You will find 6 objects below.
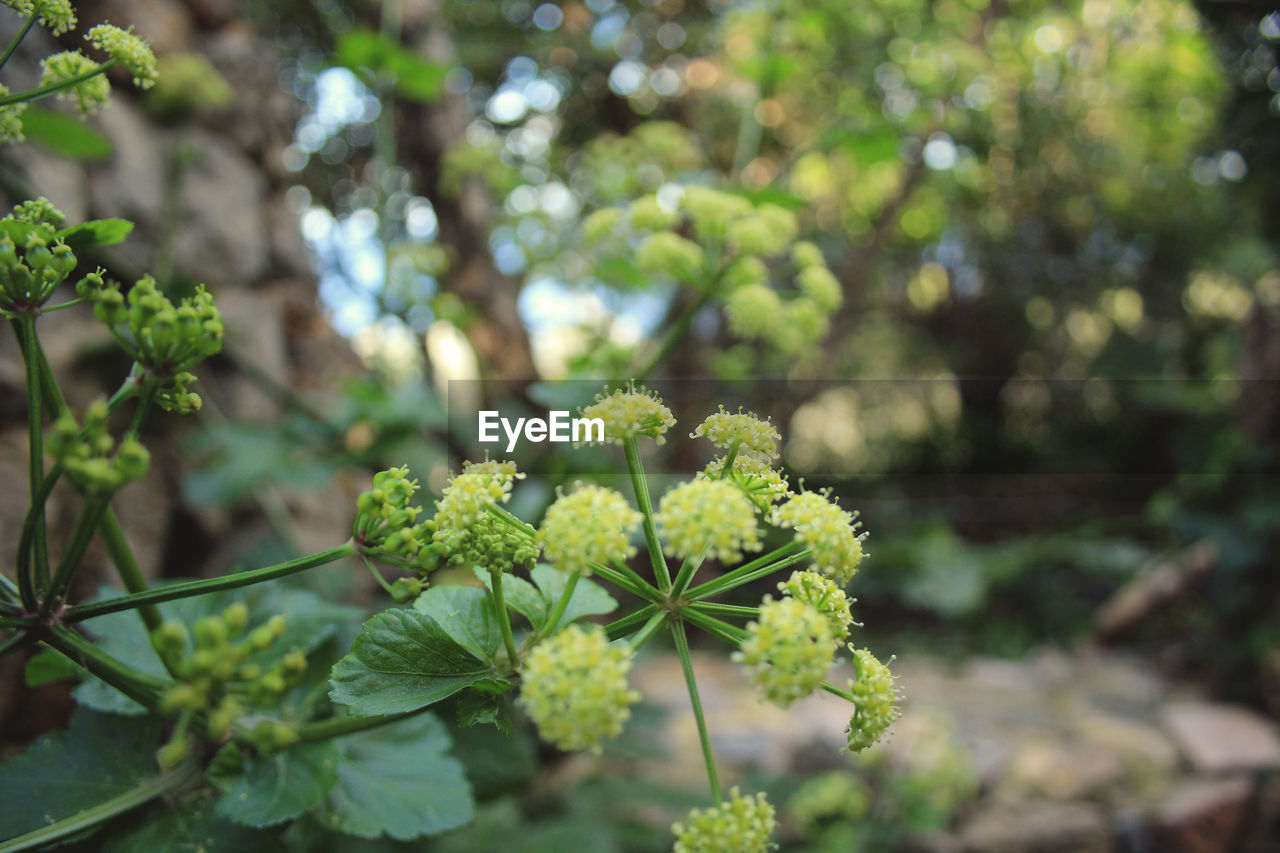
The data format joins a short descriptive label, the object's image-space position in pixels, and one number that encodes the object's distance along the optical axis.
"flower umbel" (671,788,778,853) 0.21
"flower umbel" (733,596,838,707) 0.20
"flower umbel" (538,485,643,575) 0.21
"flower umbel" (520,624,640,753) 0.20
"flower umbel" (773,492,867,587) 0.22
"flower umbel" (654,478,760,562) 0.21
